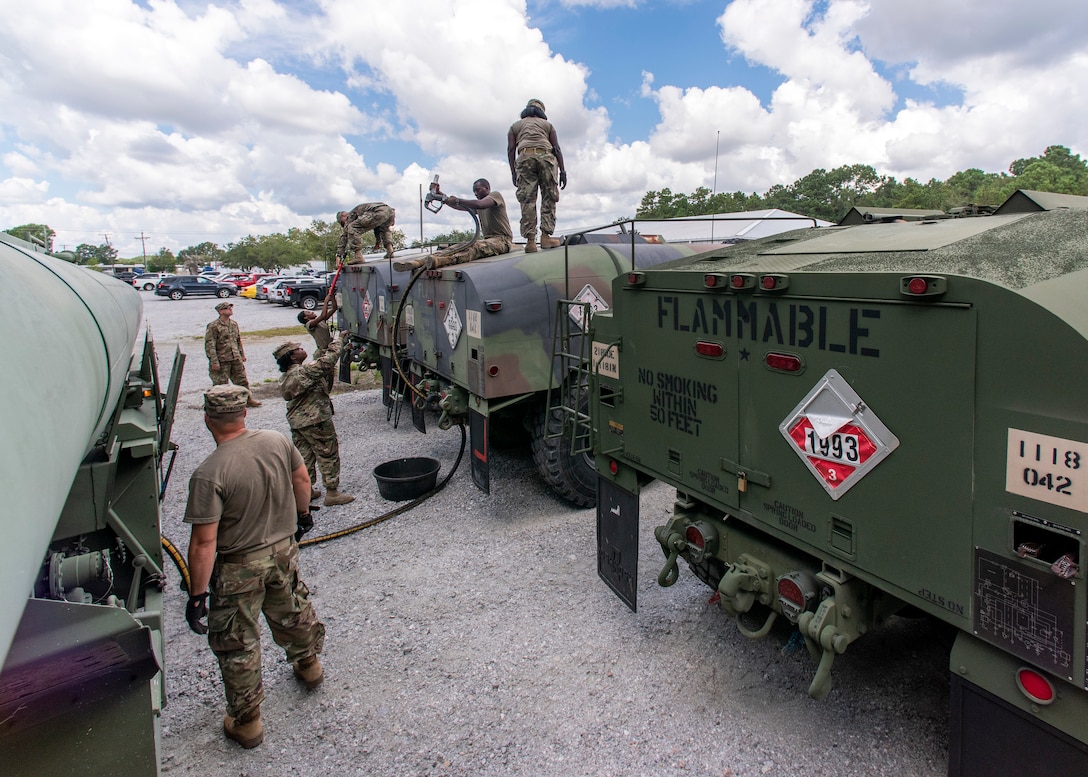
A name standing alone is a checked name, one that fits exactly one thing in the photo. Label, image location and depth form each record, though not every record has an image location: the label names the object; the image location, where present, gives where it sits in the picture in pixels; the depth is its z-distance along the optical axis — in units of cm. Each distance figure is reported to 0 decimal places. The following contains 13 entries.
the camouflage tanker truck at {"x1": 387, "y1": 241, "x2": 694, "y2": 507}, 600
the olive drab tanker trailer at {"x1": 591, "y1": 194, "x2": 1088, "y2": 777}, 216
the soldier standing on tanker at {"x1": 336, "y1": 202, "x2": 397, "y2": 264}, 1060
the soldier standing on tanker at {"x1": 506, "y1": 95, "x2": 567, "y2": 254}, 722
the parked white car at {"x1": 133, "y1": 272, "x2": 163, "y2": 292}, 5023
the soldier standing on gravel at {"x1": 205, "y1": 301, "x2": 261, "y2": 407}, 1078
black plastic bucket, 663
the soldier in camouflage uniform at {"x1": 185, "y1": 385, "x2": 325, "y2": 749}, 328
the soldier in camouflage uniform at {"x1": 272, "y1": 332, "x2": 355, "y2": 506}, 632
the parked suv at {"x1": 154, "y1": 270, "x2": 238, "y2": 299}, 4197
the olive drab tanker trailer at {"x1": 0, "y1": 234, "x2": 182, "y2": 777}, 104
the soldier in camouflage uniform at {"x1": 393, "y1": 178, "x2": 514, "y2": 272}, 733
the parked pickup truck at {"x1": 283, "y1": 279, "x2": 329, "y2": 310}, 3209
